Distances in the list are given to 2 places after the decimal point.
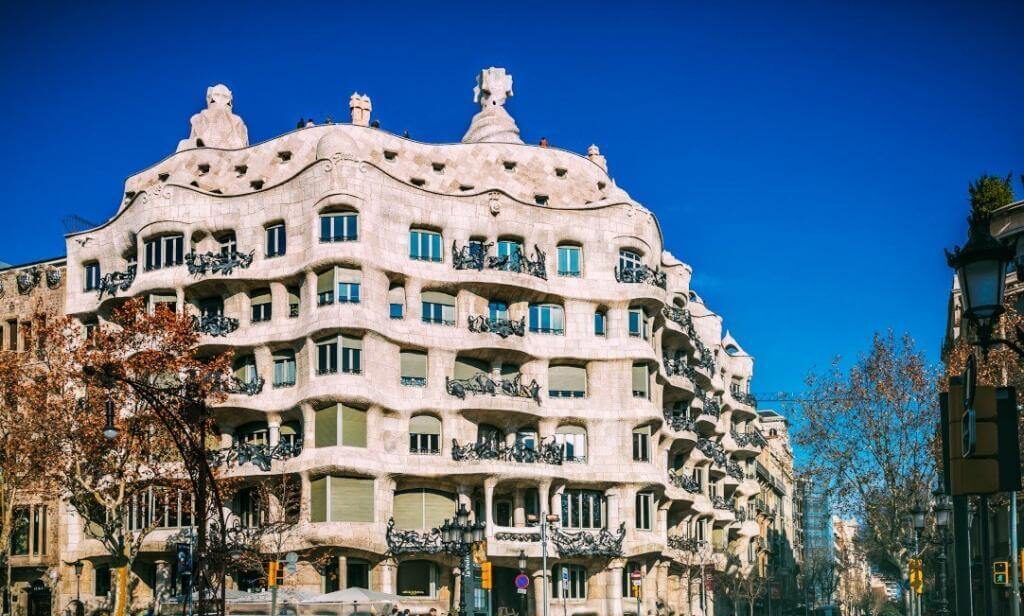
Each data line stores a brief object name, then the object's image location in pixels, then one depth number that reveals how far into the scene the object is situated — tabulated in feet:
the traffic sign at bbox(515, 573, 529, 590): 161.07
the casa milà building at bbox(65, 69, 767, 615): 189.16
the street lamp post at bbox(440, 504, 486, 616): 137.28
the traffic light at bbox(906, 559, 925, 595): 138.41
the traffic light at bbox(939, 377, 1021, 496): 38.19
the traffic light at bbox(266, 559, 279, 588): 139.03
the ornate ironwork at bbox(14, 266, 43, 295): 223.51
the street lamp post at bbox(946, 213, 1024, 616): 40.88
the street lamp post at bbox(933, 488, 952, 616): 122.11
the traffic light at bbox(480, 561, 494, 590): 140.15
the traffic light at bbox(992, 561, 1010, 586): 92.84
